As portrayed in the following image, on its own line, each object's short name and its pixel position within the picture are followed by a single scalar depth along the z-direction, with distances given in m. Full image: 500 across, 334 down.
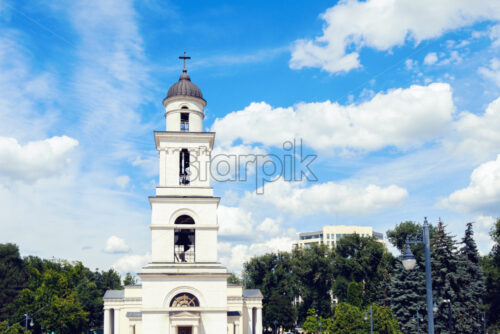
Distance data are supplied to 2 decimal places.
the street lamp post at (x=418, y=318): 40.48
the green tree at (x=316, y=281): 64.06
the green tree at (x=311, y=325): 54.25
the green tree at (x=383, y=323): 39.34
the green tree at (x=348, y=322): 40.52
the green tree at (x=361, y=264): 58.69
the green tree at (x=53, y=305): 50.84
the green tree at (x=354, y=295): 51.91
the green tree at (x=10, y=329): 40.48
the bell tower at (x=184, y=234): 29.62
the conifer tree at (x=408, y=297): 44.16
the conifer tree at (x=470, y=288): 39.22
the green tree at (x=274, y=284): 62.03
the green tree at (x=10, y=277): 55.72
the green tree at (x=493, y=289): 48.62
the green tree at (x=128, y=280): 75.81
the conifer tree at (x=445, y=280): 39.59
